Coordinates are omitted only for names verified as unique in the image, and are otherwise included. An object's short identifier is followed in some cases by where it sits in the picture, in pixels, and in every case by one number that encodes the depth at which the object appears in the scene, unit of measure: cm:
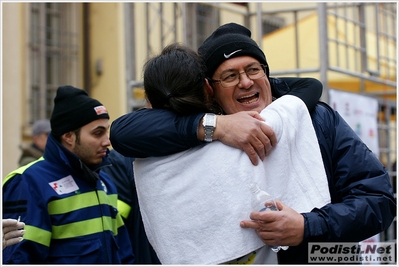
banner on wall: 516
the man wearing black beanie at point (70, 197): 354
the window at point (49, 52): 1125
